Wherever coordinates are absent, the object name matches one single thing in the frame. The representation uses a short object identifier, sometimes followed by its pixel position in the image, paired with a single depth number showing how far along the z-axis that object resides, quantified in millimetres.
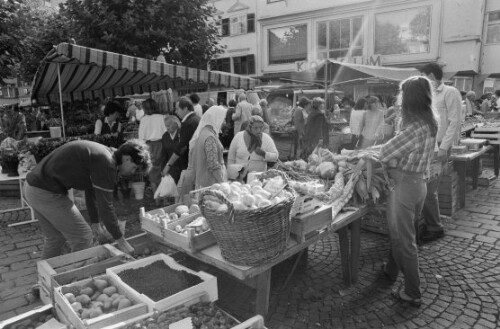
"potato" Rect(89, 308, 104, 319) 2371
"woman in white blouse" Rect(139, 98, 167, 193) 6445
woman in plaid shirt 3035
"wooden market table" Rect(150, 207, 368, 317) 2406
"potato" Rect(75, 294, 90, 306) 2541
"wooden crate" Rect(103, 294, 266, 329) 2137
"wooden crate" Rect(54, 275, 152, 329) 2227
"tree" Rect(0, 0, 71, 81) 7531
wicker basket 2201
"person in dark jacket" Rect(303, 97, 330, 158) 9047
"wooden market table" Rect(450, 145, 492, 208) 5457
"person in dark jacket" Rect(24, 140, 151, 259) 3018
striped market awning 6203
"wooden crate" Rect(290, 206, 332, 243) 2674
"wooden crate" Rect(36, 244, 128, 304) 3023
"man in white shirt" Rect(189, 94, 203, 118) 7195
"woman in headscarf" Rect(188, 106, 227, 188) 4094
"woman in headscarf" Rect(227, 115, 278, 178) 4680
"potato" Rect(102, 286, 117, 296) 2645
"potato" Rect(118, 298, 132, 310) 2426
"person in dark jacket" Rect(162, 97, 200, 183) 5059
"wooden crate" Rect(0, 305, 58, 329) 2410
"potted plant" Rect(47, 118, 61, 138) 7762
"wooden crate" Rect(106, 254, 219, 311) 2385
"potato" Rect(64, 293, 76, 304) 2537
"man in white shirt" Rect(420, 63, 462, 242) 4668
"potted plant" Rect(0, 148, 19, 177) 5832
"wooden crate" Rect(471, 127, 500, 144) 7723
